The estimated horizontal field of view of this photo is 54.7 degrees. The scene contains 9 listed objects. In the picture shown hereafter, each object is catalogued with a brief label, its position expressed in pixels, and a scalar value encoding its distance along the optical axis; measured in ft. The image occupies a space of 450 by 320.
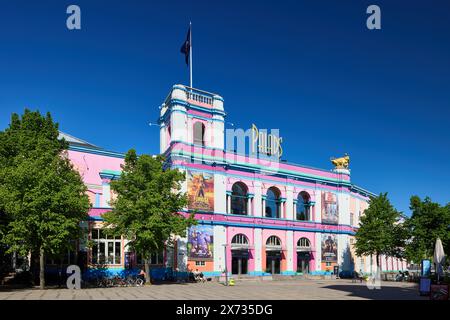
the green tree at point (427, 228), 176.76
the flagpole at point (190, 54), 177.78
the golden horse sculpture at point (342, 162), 216.13
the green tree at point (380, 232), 184.03
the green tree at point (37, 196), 101.50
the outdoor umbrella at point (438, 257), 98.68
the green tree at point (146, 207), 123.85
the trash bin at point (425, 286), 102.17
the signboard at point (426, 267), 154.10
